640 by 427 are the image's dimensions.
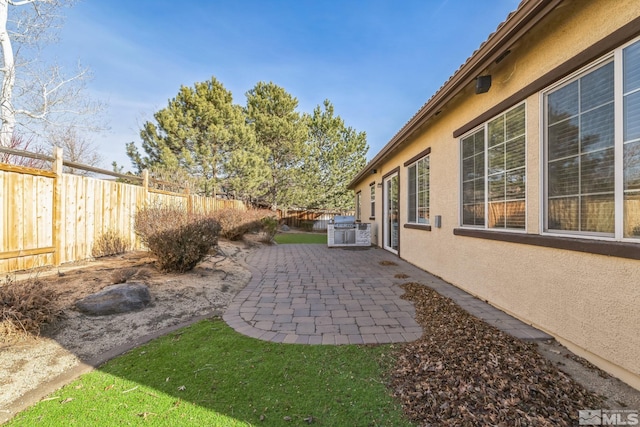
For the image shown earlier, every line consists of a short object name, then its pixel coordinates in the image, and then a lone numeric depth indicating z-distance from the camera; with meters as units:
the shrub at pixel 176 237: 5.16
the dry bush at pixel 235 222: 10.42
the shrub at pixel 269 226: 12.91
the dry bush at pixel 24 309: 2.75
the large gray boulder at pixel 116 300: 3.45
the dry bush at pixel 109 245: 6.28
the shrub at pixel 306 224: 22.67
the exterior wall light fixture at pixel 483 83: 3.99
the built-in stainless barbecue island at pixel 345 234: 10.57
